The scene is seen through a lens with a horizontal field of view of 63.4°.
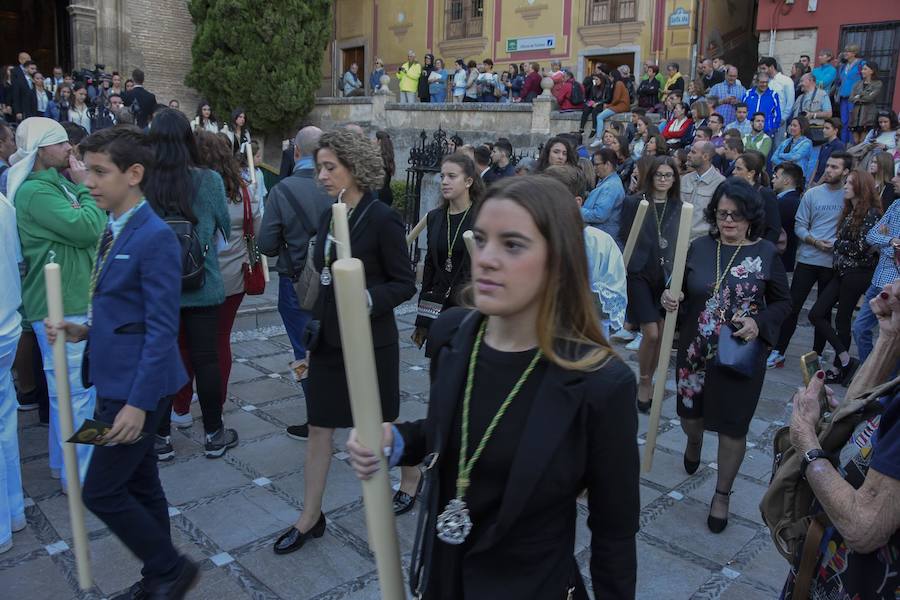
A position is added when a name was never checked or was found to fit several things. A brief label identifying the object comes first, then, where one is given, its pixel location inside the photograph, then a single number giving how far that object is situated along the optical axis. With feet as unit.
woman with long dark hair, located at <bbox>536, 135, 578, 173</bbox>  19.81
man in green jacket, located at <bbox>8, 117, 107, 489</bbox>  12.09
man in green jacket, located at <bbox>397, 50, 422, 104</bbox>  75.87
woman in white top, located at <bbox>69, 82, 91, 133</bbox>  52.60
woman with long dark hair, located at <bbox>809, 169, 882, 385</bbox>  21.12
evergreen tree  72.18
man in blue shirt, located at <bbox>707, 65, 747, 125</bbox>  46.32
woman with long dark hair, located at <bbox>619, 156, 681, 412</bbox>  18.53
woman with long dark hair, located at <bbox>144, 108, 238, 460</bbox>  12.98
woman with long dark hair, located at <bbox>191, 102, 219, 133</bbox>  42.55
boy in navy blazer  8.75
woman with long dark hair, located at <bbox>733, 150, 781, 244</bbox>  21.47
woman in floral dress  12.20
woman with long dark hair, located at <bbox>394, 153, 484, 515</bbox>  14.51
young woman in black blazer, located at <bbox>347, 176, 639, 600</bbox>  5.32
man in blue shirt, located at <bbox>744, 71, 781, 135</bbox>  43.57
